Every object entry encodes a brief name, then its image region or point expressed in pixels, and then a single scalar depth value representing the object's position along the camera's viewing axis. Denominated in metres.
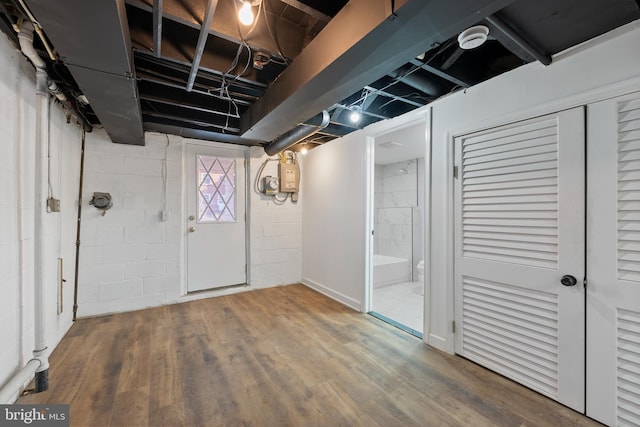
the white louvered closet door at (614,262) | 1.37
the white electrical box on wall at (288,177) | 4.03
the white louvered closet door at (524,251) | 1.56
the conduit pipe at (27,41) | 1.43
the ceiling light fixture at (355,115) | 2.57
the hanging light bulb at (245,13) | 1.26
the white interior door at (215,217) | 3.56
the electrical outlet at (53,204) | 2.10
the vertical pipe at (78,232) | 2.83
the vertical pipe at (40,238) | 1.75
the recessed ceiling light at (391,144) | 3.65
